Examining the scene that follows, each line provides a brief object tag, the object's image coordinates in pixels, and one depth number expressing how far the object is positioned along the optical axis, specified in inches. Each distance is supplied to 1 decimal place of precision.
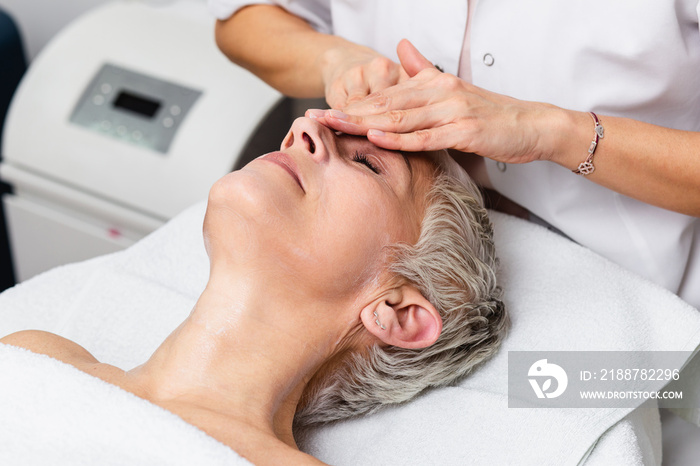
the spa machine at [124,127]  70.5
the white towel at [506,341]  44.1
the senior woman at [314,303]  40.8
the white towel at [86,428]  35.3
